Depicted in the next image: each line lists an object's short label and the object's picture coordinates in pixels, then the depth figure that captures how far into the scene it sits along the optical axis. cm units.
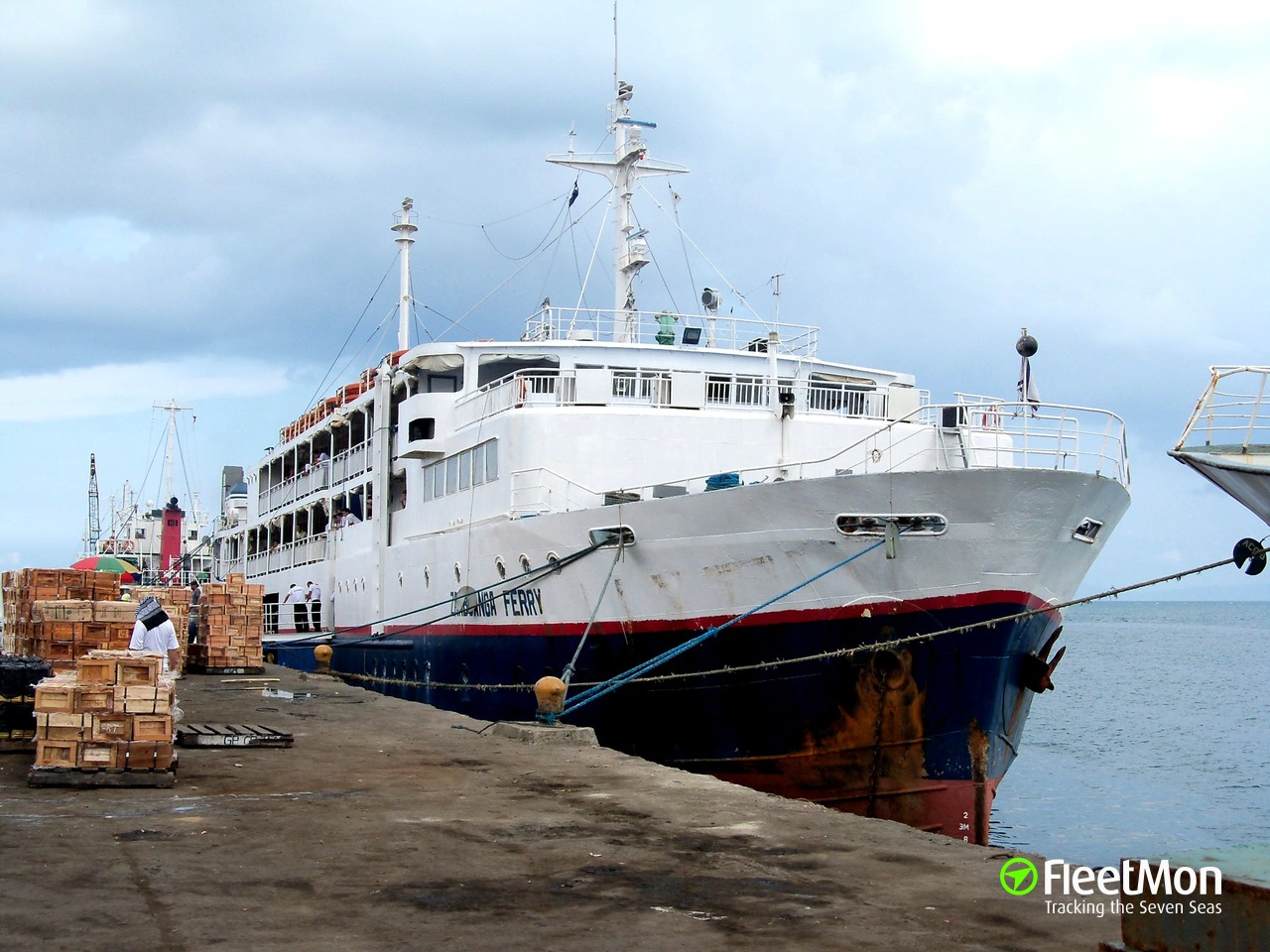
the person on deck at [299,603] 3080
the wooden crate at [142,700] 967
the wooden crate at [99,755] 970
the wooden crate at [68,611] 1283
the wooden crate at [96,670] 955
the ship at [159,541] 5659
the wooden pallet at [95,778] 959
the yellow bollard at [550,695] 1381
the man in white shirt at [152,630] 1289
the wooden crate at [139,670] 972
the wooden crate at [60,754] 967
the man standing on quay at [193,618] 2784
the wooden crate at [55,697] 955
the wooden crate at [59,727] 968
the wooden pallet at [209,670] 2373
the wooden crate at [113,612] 1291
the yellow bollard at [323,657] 2409
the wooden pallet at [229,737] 1231
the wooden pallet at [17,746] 1159
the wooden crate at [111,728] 974
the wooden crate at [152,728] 980
